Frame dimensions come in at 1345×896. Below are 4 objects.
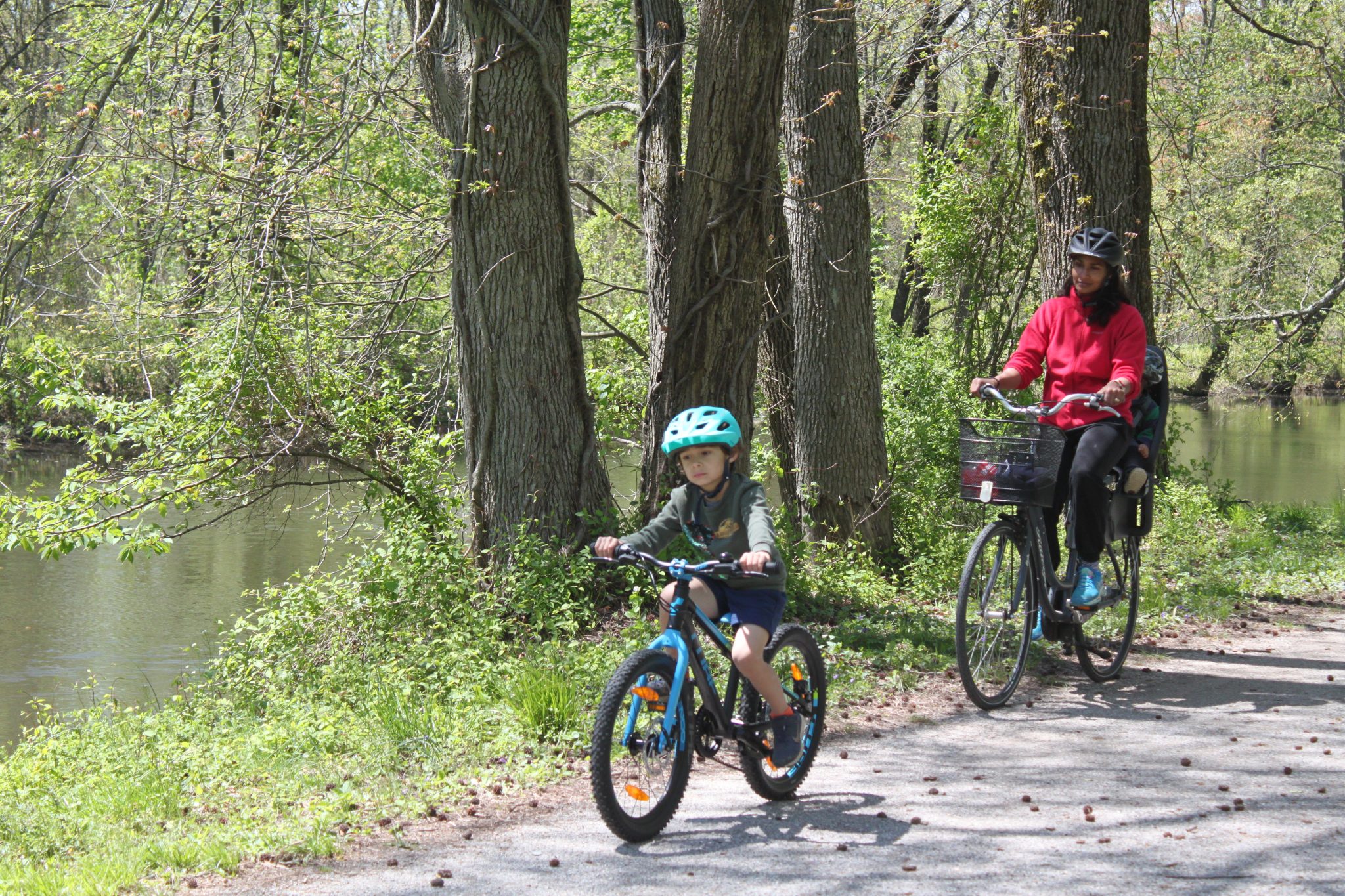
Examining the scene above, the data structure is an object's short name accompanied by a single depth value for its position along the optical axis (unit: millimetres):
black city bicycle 12016
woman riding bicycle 12437
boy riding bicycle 9008
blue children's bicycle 8391
